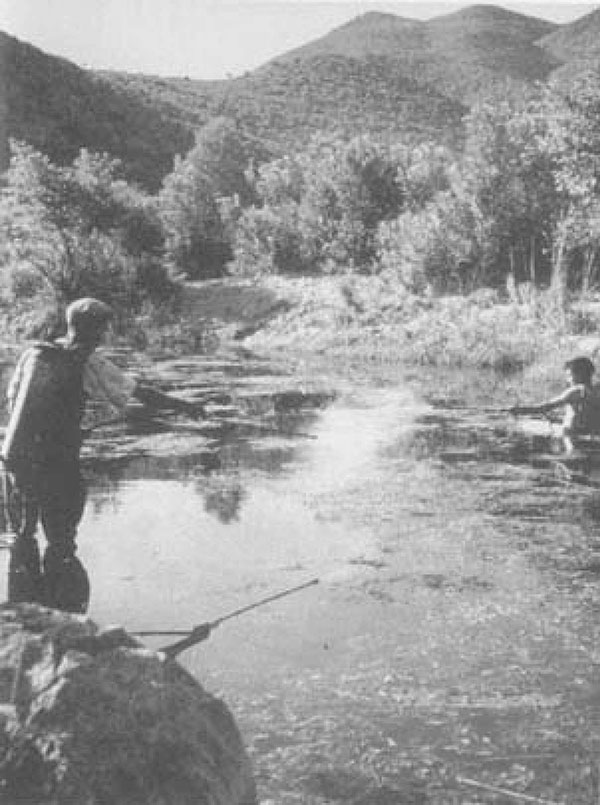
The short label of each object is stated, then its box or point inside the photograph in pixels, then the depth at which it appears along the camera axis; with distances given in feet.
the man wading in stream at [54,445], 18.35
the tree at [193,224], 121.29
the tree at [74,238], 100.17
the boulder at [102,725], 10.71
